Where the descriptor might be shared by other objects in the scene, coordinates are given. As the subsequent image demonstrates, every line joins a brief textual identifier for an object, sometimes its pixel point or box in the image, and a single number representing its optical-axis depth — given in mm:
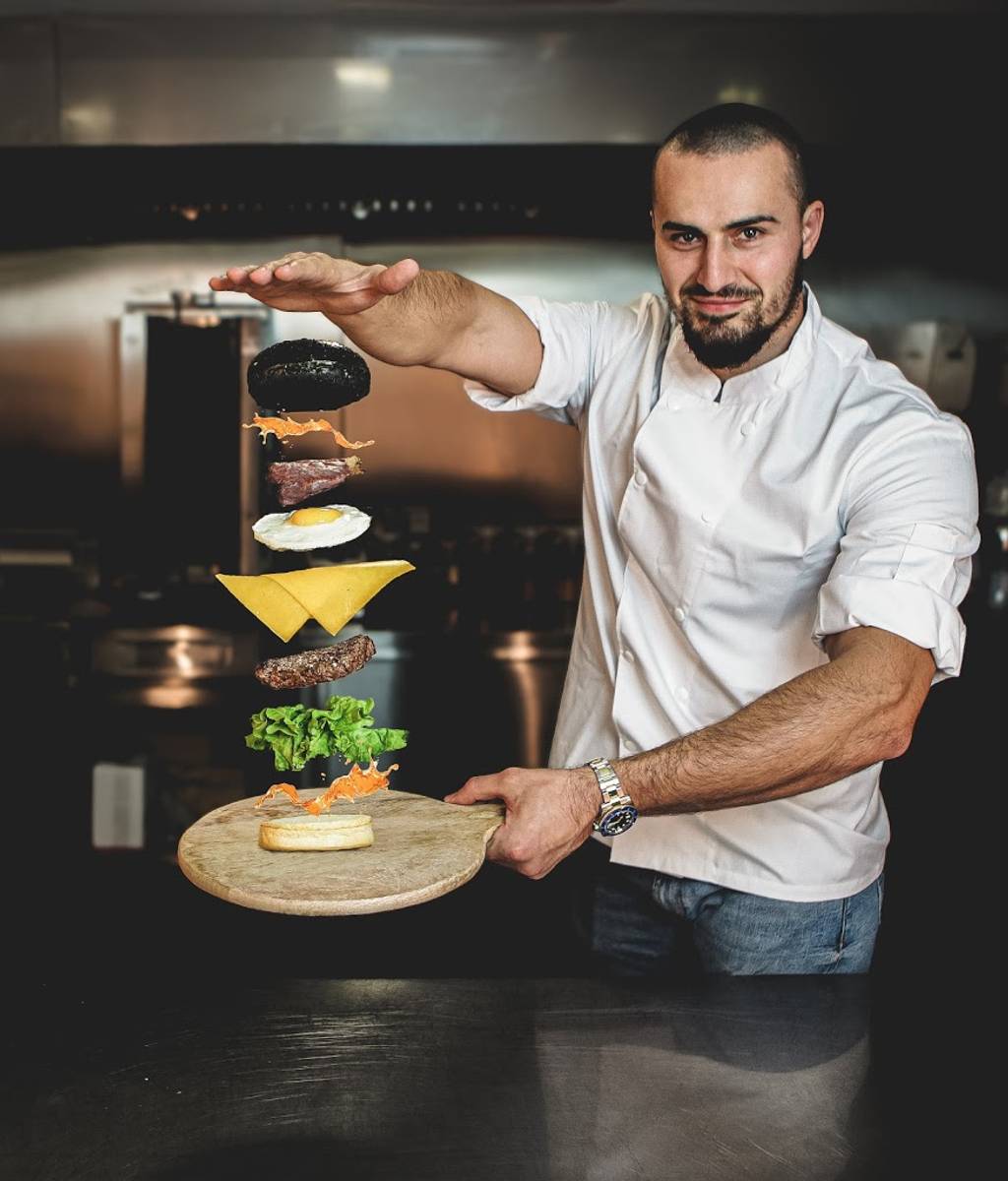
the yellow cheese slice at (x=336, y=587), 1521
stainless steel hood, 3834
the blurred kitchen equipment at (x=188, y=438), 4059
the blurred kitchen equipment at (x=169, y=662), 3814
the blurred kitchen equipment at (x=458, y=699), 3727
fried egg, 1487
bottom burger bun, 1553
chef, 1639
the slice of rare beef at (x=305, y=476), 1476
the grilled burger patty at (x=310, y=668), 1567
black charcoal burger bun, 1412
